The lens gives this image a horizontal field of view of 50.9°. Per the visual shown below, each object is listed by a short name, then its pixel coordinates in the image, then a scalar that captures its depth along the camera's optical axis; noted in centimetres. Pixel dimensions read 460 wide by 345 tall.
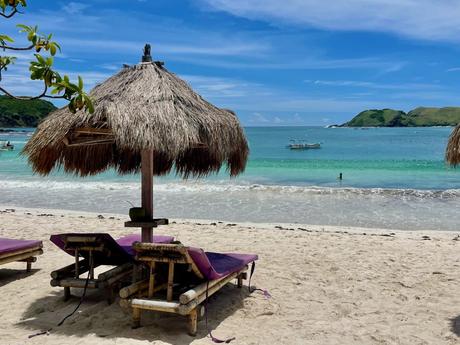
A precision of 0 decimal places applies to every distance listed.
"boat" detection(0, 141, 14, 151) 3978
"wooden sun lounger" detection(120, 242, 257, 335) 382
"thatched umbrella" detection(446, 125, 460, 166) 464
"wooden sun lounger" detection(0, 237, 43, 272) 536
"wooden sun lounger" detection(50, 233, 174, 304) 439
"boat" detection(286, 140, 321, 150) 4284
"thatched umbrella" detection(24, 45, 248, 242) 420
